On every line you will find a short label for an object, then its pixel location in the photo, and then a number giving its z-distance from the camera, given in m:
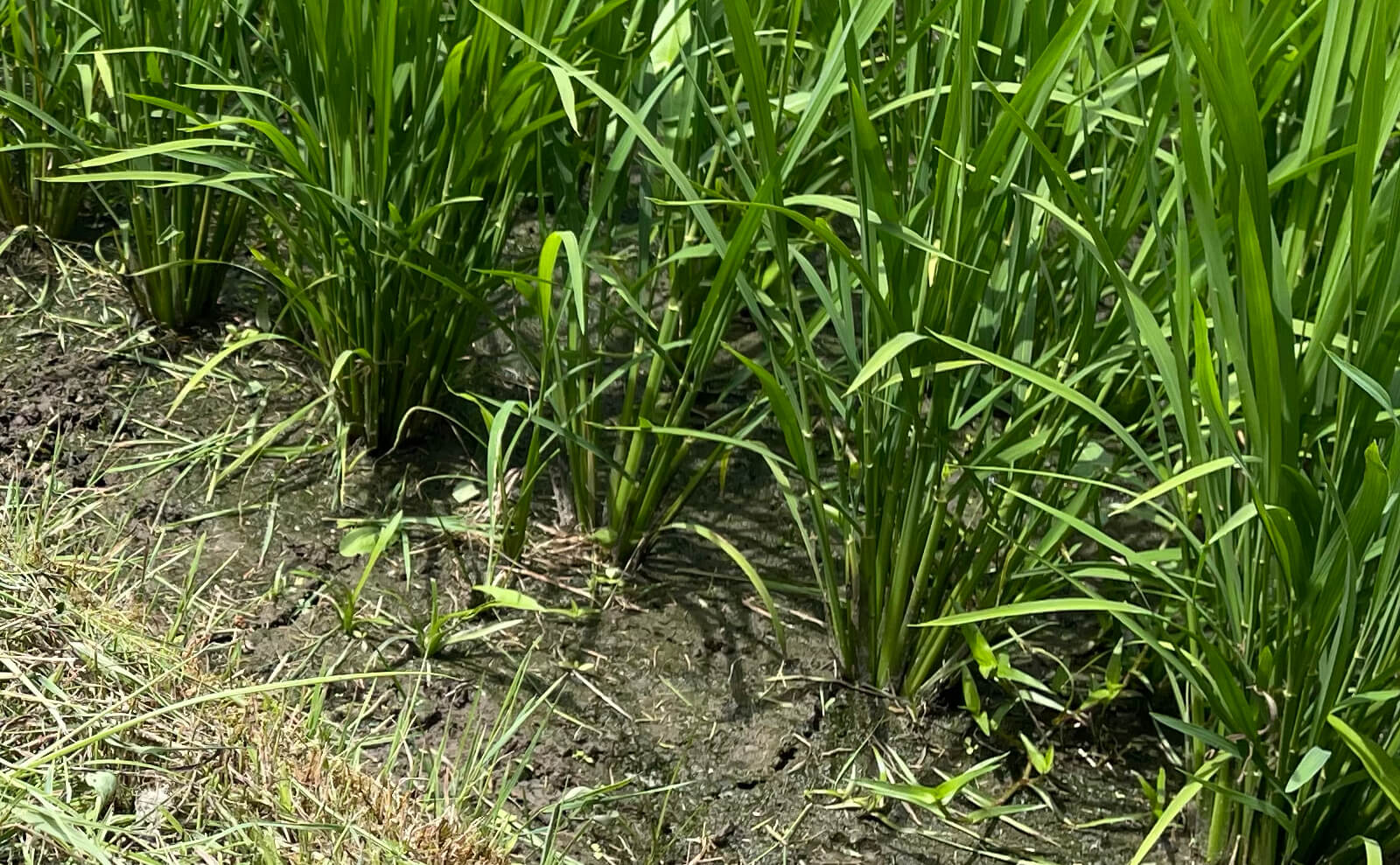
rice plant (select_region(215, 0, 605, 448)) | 1.35
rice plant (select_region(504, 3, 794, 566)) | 1.33
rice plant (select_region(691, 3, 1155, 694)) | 1.15
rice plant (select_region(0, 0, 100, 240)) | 1.66
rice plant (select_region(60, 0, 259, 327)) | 1.57
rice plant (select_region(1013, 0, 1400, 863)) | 1.00
